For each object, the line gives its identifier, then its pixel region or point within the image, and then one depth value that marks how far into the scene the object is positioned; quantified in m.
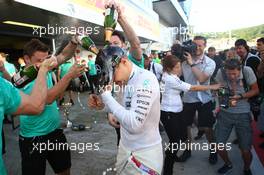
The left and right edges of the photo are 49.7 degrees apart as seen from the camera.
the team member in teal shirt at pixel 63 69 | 6.14
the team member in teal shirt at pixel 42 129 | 2.77
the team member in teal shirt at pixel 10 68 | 7.35
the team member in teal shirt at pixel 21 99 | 1.67
